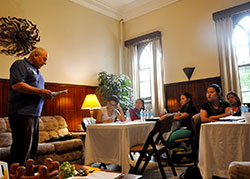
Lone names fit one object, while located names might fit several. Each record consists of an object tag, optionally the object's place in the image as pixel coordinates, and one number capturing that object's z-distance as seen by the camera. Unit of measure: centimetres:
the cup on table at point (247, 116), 221
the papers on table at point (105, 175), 136
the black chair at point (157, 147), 276
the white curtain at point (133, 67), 658
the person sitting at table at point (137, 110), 478
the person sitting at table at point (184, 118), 346
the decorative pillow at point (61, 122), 461
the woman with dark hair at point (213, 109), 318
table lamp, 516
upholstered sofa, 348
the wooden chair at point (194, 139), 308
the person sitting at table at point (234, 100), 387
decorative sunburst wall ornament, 438
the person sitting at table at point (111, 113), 356
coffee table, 139
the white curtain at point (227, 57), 475
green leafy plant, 586
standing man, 210
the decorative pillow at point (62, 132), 442
